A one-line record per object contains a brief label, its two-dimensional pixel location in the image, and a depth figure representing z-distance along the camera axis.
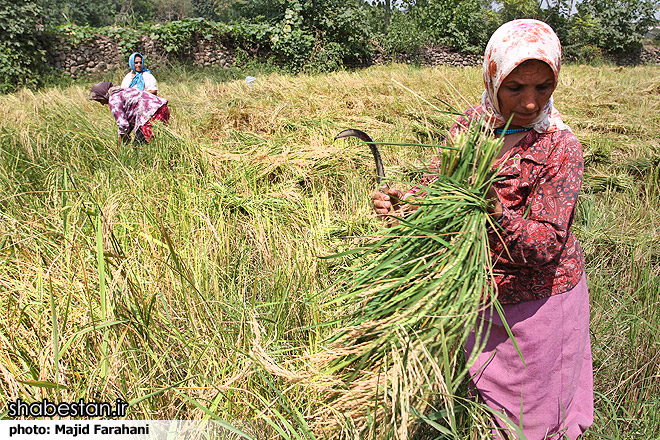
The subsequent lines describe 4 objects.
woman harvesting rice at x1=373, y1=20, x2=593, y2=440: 1.10
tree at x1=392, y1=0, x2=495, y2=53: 15.79
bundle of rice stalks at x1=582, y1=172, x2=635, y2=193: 3.09
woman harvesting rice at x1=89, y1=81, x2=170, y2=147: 3.60
